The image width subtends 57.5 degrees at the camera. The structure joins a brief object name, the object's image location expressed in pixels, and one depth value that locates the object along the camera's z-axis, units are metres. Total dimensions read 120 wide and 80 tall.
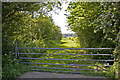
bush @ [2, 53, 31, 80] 2.96
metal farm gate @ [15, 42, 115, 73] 3.58
